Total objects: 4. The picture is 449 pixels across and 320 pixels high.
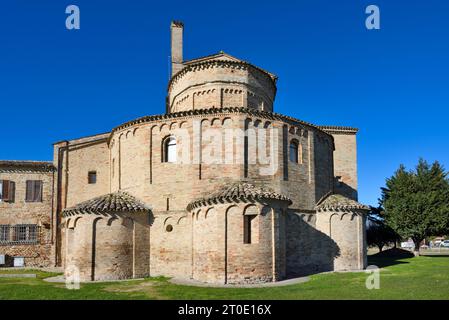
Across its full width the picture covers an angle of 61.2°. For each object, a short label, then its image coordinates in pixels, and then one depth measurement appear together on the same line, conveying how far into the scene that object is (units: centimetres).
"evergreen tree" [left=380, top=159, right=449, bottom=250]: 3312
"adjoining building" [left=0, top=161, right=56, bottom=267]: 2756
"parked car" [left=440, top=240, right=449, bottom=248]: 6719
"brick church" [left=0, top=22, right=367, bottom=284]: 1725
